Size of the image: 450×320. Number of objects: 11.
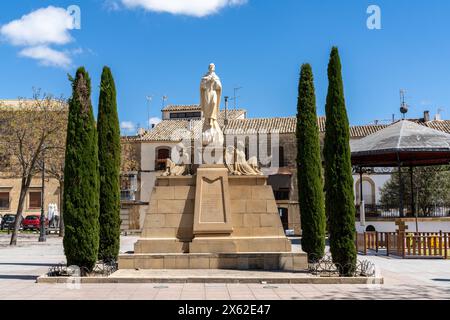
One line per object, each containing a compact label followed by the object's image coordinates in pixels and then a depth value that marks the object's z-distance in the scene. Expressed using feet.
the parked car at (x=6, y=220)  141.90
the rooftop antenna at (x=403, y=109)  147.64
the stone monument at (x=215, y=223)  41.65
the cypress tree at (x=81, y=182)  38.19
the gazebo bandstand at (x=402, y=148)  71.56
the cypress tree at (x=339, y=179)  38.52
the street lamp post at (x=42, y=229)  92.31
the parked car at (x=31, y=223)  138.62
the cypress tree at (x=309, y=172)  48.01
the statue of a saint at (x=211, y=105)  46.75
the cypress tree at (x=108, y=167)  45.75
